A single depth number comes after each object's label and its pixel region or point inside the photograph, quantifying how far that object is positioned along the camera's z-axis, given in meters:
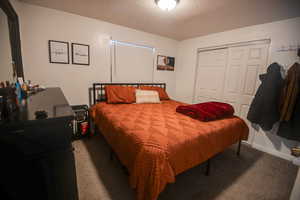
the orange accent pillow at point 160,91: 3.17
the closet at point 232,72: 2.52
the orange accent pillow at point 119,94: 2.62
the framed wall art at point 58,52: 2.30
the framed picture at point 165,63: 3.61
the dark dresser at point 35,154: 0.71
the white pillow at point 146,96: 2.84
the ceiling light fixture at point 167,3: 1.74
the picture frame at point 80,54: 2.49
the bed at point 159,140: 1.07
